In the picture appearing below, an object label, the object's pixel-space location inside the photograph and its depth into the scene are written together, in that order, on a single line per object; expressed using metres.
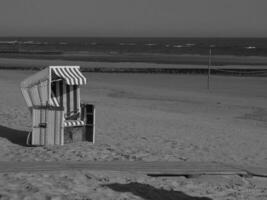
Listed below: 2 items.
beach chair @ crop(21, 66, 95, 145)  15.98
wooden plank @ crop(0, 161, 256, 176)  12.70
